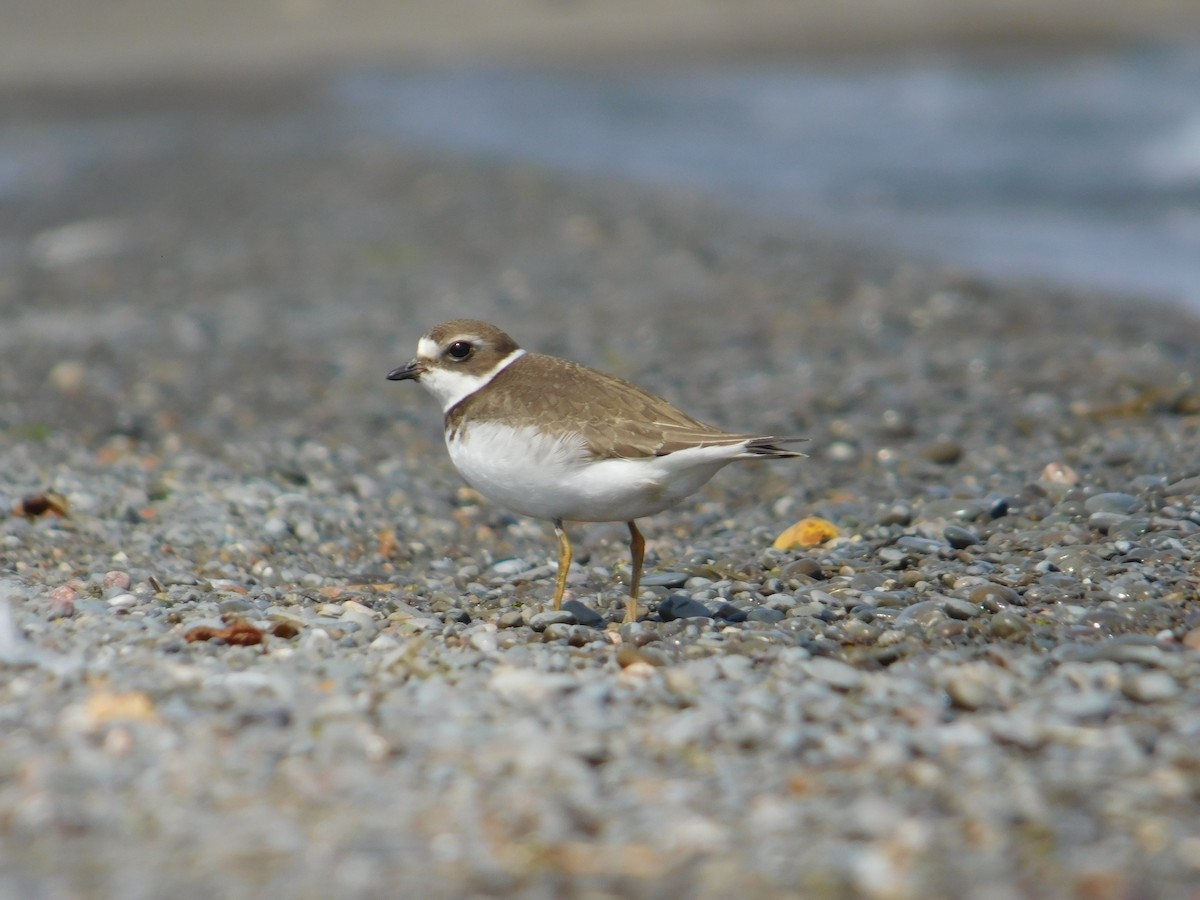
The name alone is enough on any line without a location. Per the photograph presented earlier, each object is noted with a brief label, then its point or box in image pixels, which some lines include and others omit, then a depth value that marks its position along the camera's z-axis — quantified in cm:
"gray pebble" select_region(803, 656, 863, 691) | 883
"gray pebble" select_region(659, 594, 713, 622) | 1057
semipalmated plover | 998
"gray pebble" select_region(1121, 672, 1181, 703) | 841
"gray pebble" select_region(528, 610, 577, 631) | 1023
